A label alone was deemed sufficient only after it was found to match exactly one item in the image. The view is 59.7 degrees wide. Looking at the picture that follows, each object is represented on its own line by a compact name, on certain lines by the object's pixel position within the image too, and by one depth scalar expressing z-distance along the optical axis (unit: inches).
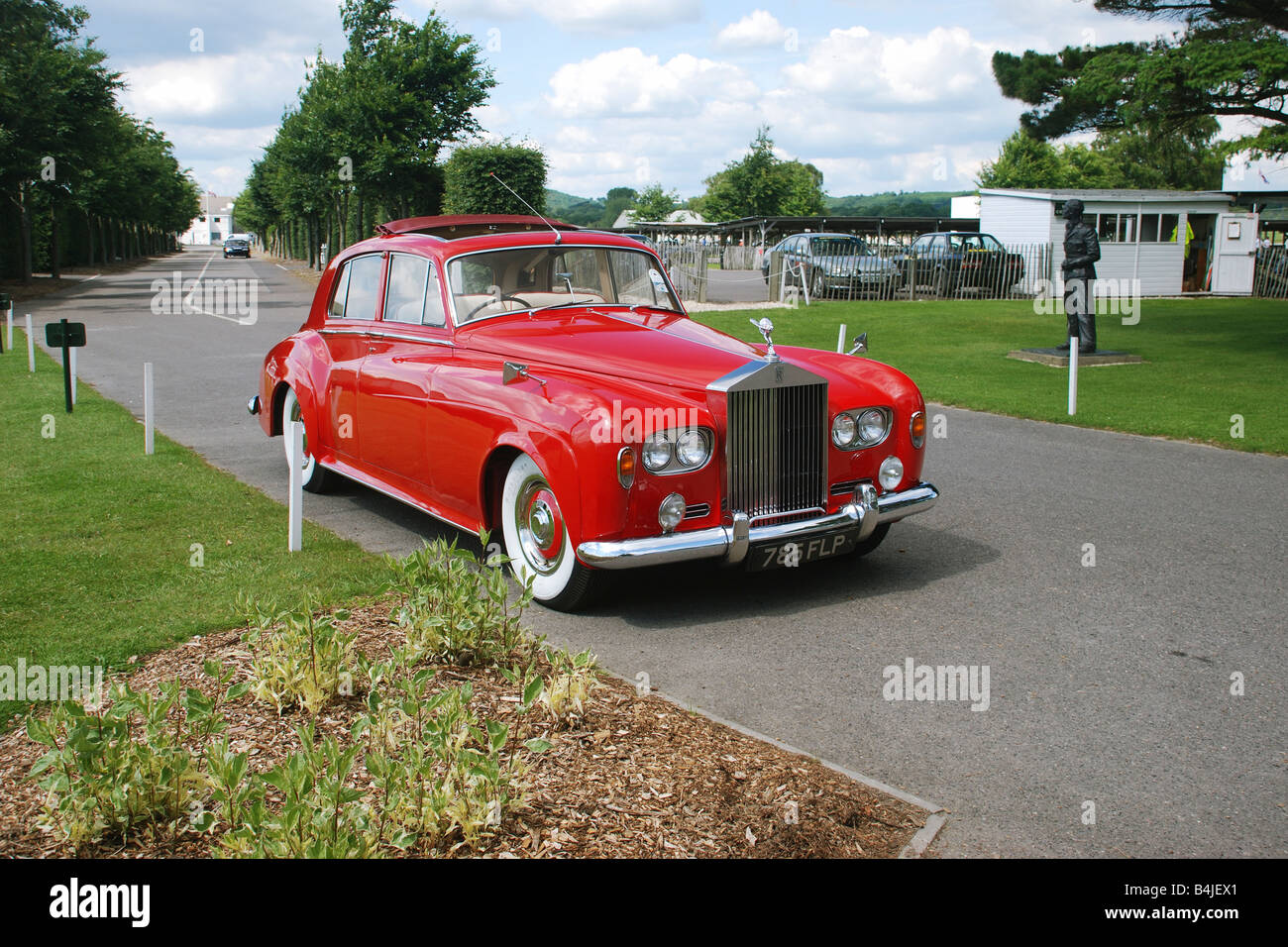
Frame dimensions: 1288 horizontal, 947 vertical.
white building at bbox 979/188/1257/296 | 1349.7
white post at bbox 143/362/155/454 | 379.6
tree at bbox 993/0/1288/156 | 680.4
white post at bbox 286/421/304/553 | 248.4
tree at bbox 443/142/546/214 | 1534.2
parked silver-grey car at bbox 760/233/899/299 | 1254.3
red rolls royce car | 214.5
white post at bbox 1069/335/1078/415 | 499.8
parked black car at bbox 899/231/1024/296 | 1277.1
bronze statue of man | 659.4
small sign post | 440.1
